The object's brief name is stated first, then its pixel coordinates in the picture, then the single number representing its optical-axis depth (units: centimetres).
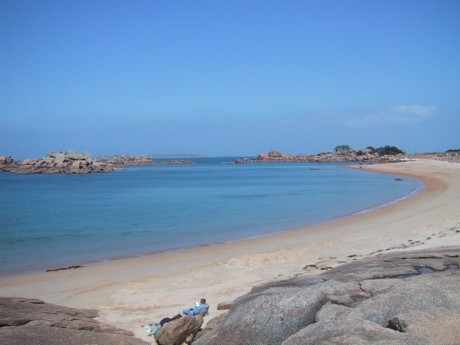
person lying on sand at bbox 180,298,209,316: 870
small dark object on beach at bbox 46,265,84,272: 1520
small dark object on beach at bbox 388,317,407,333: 442
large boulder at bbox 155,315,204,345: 708
